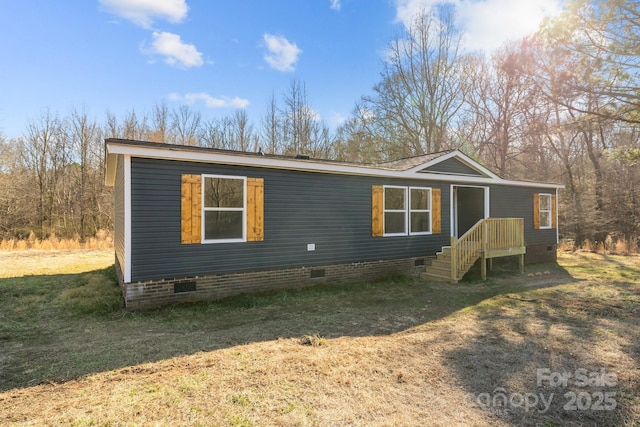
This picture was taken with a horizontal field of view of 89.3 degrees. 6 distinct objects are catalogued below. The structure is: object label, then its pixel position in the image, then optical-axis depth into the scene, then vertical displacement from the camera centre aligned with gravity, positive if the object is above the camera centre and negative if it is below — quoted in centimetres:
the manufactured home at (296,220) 602 -11
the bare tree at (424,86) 1900 +769
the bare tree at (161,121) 2177 +650
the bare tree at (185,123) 2239 +646
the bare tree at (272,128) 2247 +616
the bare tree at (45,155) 2038 +391
